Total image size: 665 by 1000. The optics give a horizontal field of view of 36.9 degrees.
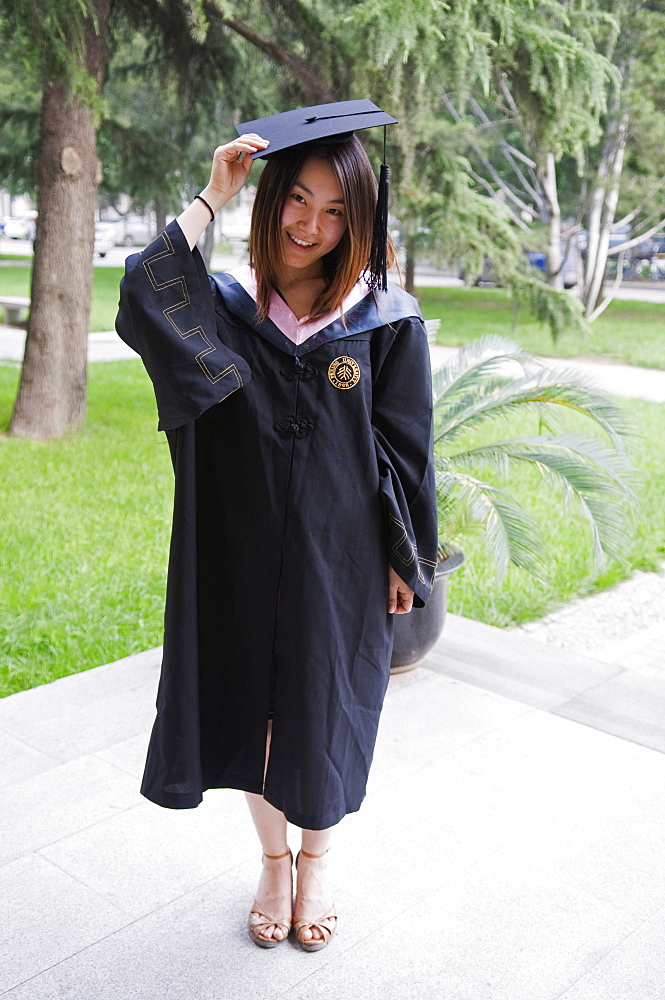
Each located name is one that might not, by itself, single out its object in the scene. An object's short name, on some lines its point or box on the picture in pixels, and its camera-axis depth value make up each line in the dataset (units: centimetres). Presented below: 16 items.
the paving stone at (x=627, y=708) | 369
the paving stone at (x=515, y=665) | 402
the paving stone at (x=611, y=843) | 274
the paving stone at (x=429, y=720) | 342
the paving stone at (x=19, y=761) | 326
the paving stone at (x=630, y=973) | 234
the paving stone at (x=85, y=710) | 350
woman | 205
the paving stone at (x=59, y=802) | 291
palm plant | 402
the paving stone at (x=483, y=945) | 234
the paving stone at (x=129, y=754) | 331
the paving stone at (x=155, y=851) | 268
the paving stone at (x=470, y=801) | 280
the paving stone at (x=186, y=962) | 231
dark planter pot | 395
